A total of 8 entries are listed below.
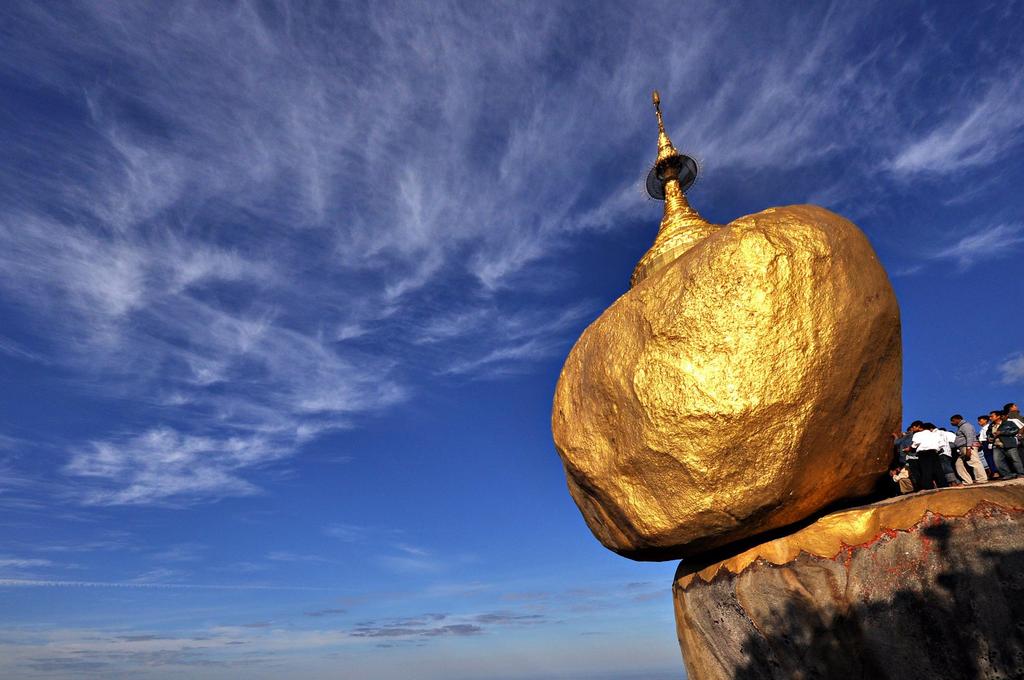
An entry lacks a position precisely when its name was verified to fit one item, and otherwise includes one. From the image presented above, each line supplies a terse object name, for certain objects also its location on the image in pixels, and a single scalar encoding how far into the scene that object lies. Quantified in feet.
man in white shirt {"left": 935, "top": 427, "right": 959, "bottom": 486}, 28.81
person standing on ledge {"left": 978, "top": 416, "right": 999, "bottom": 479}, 29.81
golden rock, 23.79
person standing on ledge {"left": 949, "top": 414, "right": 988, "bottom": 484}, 30.09
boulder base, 21.30
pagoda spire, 38.45
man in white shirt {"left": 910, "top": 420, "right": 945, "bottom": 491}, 28.50
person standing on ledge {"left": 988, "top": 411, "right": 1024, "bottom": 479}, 28.55
